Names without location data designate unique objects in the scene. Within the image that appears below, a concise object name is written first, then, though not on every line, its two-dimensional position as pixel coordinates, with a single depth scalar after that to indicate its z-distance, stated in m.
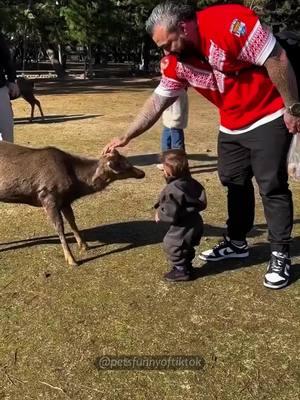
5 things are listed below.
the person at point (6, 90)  5.25
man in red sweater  3.40
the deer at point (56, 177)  4.62
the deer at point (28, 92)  13.44
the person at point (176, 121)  7.43
